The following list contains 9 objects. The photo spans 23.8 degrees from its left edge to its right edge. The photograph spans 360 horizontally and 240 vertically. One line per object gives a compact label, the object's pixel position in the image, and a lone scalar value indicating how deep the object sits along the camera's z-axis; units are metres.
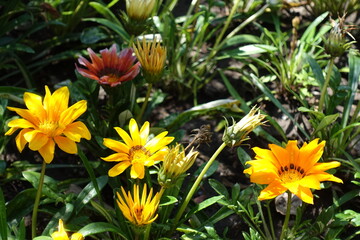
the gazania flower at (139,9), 0.97
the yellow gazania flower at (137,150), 0.84
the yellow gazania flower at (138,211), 0.80
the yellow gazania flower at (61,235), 0.78
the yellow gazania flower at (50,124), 0.80
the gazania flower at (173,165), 0.82
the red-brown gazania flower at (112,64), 0.98
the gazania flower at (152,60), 0.93
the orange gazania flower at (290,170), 0.79
